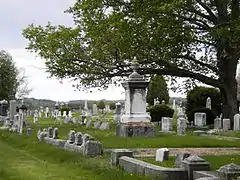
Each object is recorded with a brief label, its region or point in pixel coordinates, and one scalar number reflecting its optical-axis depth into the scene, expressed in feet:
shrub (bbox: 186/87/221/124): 143.64
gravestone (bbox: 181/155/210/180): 37.11
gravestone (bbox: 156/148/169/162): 47.80
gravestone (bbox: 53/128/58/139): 76.64
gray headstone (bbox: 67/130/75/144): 65.62
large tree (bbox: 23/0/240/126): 101.81
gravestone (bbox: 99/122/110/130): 108.28
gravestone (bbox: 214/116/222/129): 113.29
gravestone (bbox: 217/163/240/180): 32.01
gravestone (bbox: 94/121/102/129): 114.73
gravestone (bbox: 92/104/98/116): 213.15
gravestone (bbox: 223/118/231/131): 107.96
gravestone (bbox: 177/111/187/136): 92.17
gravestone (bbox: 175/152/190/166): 41.56
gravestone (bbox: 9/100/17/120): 148.56
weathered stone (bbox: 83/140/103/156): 56.59
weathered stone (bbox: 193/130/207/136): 93.25
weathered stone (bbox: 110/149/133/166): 46.93
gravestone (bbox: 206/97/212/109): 141.49
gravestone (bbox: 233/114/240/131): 104.78
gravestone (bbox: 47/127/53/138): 79.02
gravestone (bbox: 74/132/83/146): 62.62
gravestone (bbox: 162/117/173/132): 104.88
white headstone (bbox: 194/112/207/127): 124.98
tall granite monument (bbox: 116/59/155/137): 86.64
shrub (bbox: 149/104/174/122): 139.95
